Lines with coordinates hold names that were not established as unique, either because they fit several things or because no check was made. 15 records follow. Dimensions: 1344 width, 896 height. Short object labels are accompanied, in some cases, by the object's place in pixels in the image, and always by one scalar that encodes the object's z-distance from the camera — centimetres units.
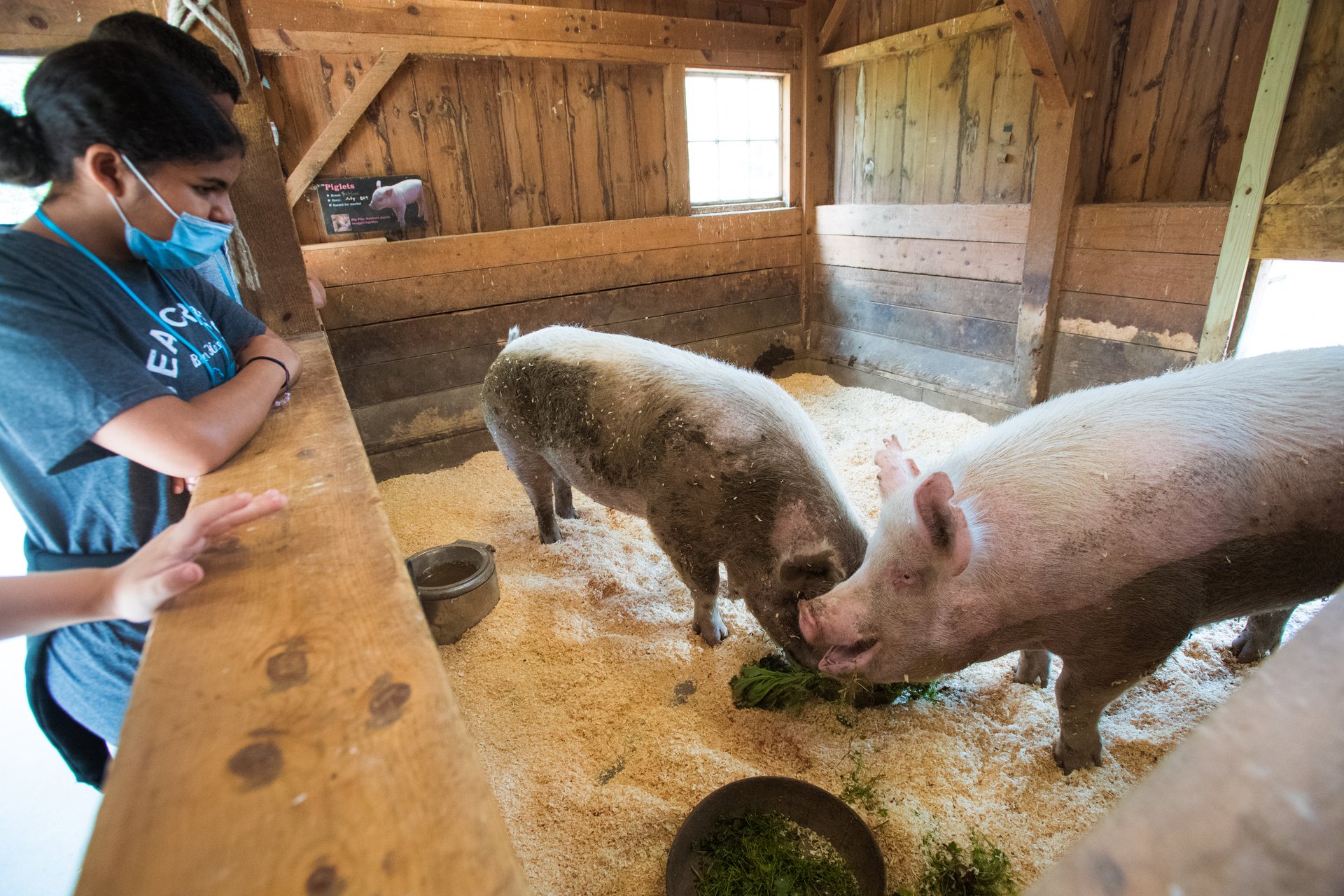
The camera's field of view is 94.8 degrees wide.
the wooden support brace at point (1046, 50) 346
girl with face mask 101
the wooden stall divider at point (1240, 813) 41
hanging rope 225
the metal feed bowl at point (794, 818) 168
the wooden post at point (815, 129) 525
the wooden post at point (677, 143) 481
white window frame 527
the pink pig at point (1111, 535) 173
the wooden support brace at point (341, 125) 378
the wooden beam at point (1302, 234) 288
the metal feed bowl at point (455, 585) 277
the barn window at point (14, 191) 308
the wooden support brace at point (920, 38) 414
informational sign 391
